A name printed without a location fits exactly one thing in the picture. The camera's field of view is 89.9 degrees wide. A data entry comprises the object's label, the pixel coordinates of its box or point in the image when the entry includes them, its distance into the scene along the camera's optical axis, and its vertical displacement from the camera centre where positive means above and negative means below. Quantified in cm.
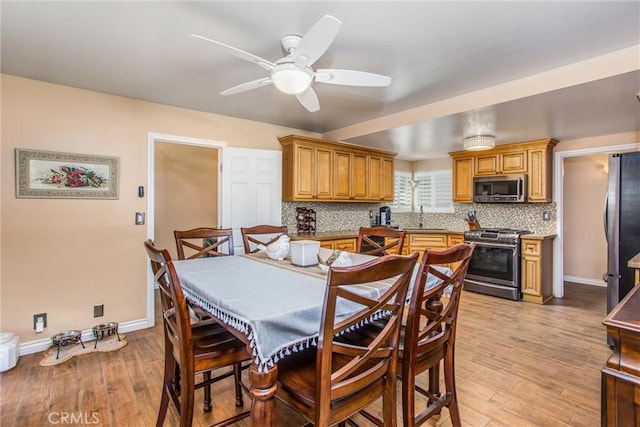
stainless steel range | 434 -70
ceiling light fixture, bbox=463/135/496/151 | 402 +90
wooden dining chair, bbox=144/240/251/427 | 137 -64
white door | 379 +30
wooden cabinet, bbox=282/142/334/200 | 414 +55
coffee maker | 558 -5
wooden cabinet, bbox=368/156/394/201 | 503 +56
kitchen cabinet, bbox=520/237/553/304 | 424 -76
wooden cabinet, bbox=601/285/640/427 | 97 -50
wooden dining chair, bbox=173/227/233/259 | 257 -20
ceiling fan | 158 +86
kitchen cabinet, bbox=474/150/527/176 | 461 +77
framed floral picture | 276 +34
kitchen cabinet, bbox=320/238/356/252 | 420 -42
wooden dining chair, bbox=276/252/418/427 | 107 -60
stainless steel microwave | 455 +37
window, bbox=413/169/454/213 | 606 +43
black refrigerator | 272 -5
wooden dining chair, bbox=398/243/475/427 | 137 -61
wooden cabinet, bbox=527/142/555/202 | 441 +58
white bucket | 244 -108
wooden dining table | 113 -38
